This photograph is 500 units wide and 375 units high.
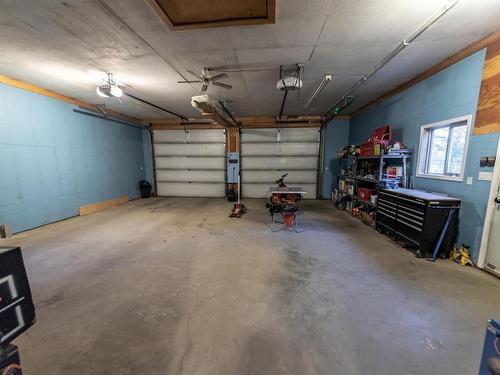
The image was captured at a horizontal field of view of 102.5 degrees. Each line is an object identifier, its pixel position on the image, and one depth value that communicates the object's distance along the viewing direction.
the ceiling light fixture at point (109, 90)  3.88
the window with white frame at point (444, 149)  3.08
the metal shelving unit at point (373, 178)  4.13
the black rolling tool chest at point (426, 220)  2.92
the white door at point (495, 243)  2.53
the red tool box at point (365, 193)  4.66
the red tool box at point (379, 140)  4.25
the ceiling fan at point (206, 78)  3.55
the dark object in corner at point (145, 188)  8.11
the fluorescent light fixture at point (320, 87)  3.89
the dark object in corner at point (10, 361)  0.72
